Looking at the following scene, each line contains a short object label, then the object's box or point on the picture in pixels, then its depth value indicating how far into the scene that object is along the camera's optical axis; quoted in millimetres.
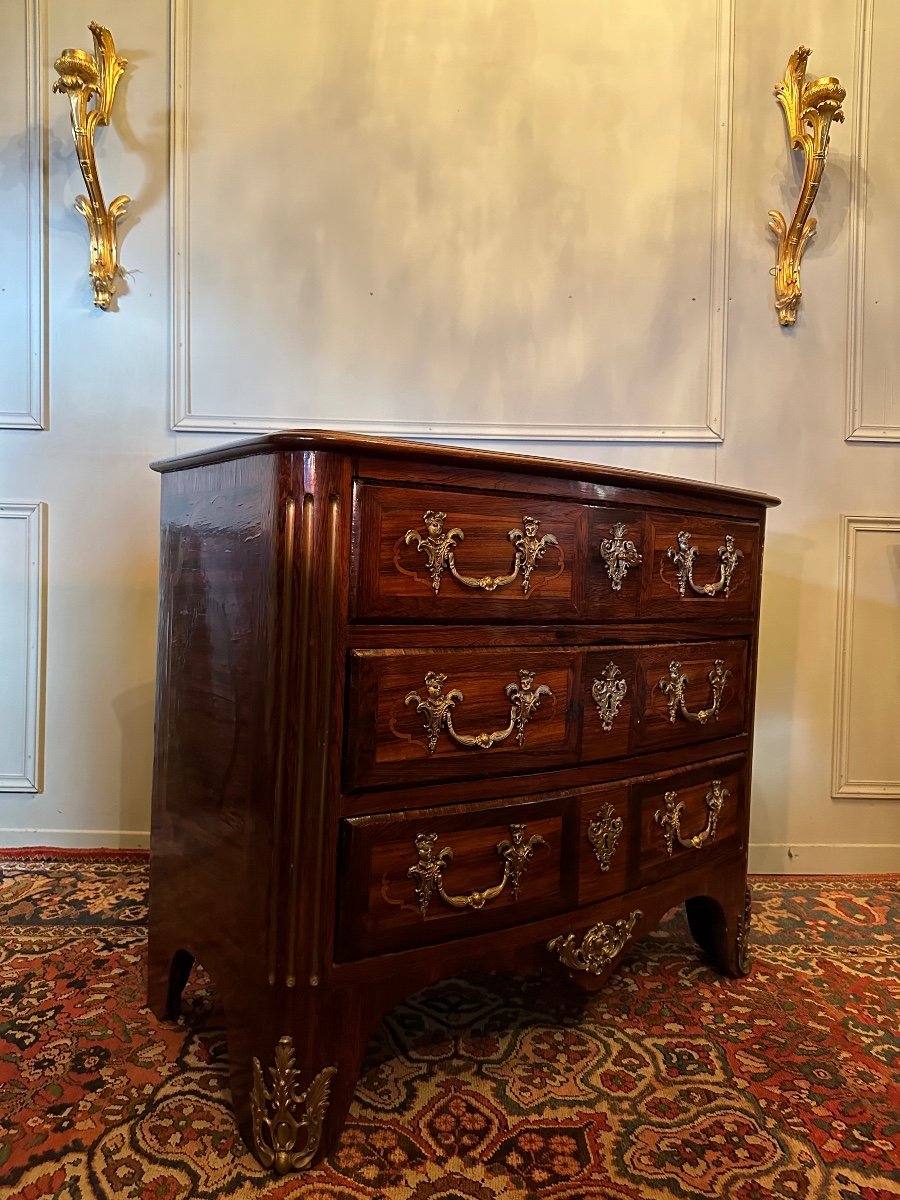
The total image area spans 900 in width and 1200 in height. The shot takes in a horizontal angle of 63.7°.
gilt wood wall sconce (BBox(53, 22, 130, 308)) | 1769
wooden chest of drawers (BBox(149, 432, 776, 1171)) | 941
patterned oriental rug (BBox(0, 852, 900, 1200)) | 948
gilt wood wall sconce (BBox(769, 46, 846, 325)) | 1868
